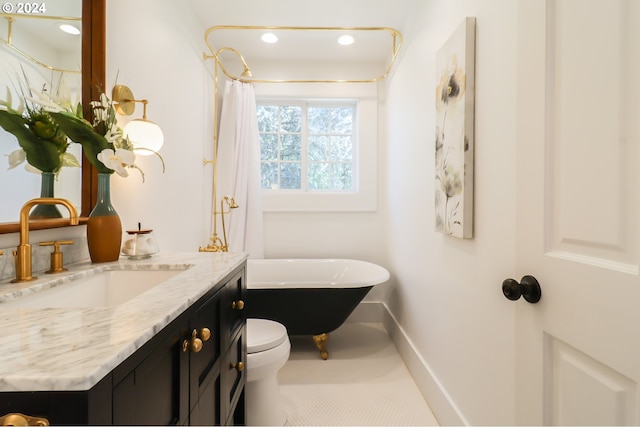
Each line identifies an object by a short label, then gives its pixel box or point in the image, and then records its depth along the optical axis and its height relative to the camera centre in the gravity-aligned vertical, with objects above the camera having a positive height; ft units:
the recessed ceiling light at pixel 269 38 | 7.86 +4.79
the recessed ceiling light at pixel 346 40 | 7.91 +4.79
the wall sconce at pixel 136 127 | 4.36 +1.34
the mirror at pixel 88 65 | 3.75 +1.96
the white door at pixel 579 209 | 1.75 +0.03
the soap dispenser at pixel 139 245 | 3.88 -0.46
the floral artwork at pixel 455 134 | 4.05 +1.20
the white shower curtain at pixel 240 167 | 8.78 +1.36
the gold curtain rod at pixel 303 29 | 7.00 +4.45
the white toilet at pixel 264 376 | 4.56 -2.62
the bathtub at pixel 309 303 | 6.65 -2.13
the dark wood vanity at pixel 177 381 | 1.27 -1.09
